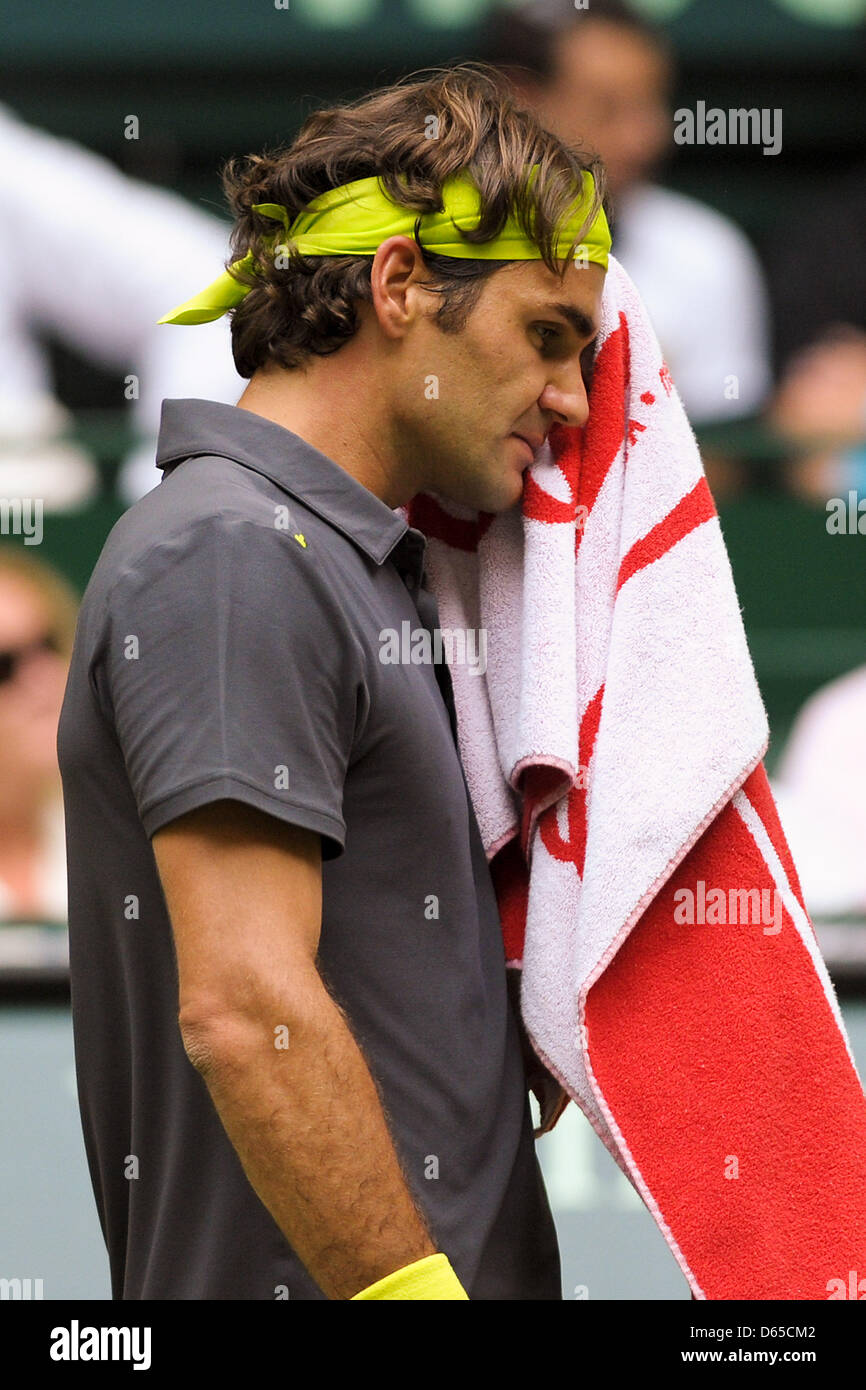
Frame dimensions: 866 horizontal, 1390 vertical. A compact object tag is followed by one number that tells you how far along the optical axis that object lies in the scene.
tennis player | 1.92
